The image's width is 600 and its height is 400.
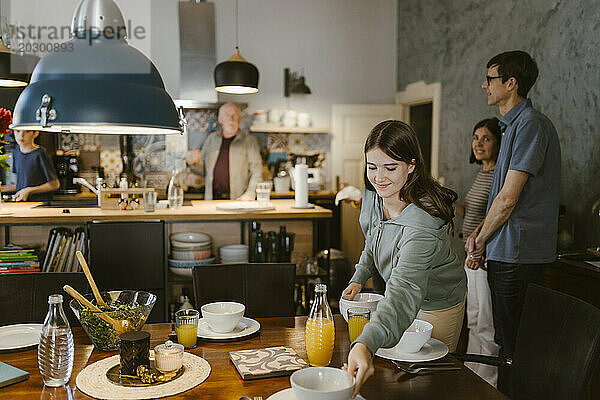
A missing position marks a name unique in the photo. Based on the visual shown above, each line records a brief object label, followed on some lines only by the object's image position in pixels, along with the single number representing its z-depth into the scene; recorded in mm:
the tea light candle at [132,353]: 1603
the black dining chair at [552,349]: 1655
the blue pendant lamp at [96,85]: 1604
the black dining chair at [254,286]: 2480
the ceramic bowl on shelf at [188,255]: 3768
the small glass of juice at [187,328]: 1829
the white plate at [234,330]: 1928
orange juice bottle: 1686
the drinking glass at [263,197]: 4088
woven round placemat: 1489
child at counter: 4859
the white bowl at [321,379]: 1376
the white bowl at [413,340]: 1744
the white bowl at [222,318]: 1924
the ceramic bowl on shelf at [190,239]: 3794
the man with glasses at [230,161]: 5938
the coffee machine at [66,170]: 6148
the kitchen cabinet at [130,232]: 3625
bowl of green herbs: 1789
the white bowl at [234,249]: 3883
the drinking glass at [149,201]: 3793
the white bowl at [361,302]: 1912
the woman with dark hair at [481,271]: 3297
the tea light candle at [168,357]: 1617
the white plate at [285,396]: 1433
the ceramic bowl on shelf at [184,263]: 3754
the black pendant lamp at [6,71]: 4203
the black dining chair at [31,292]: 2303
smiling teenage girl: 1653
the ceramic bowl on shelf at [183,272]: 3748
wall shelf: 6337
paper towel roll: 4070
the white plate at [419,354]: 1717
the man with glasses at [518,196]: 2764
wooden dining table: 1507
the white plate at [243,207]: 3859
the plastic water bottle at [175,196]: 3939
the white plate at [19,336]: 1851
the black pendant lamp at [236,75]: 4117
